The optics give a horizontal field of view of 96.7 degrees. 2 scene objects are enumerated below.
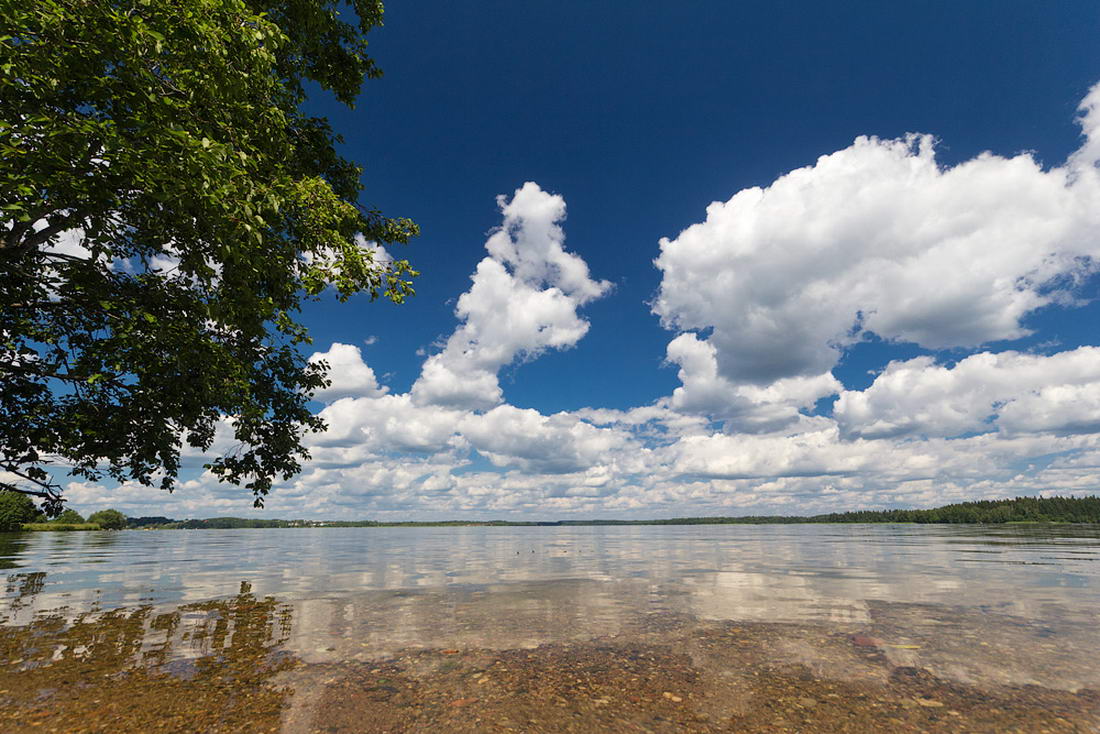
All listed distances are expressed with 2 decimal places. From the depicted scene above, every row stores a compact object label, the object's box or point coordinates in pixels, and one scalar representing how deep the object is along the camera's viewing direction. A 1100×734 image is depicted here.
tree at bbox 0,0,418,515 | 7.96
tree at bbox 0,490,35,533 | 95.81
